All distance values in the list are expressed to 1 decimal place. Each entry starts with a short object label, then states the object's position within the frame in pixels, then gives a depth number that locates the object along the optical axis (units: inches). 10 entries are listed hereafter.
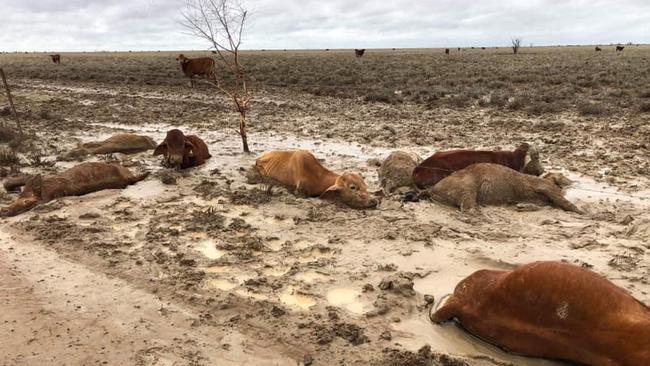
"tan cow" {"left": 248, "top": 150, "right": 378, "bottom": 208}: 266.2
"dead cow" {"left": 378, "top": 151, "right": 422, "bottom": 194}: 290.7
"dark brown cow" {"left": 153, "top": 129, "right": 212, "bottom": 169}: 339.6
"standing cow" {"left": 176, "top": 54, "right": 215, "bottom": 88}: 973.3
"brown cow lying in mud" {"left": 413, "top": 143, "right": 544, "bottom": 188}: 282.8
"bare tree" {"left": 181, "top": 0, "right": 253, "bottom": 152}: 393.1
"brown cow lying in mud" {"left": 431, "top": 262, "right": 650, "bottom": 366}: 115.9
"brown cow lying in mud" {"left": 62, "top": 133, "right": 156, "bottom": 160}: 380.2
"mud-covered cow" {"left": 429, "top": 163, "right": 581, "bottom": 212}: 259.3
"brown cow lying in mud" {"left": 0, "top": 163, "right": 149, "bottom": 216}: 261.6
